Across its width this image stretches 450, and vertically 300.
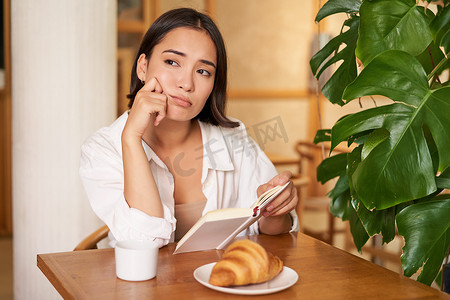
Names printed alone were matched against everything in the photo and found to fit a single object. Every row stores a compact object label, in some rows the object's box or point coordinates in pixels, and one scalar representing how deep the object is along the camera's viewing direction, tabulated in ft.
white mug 3.87
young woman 5.07
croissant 3.74
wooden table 3.75
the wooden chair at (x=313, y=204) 12.44
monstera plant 4.53
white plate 3.70
